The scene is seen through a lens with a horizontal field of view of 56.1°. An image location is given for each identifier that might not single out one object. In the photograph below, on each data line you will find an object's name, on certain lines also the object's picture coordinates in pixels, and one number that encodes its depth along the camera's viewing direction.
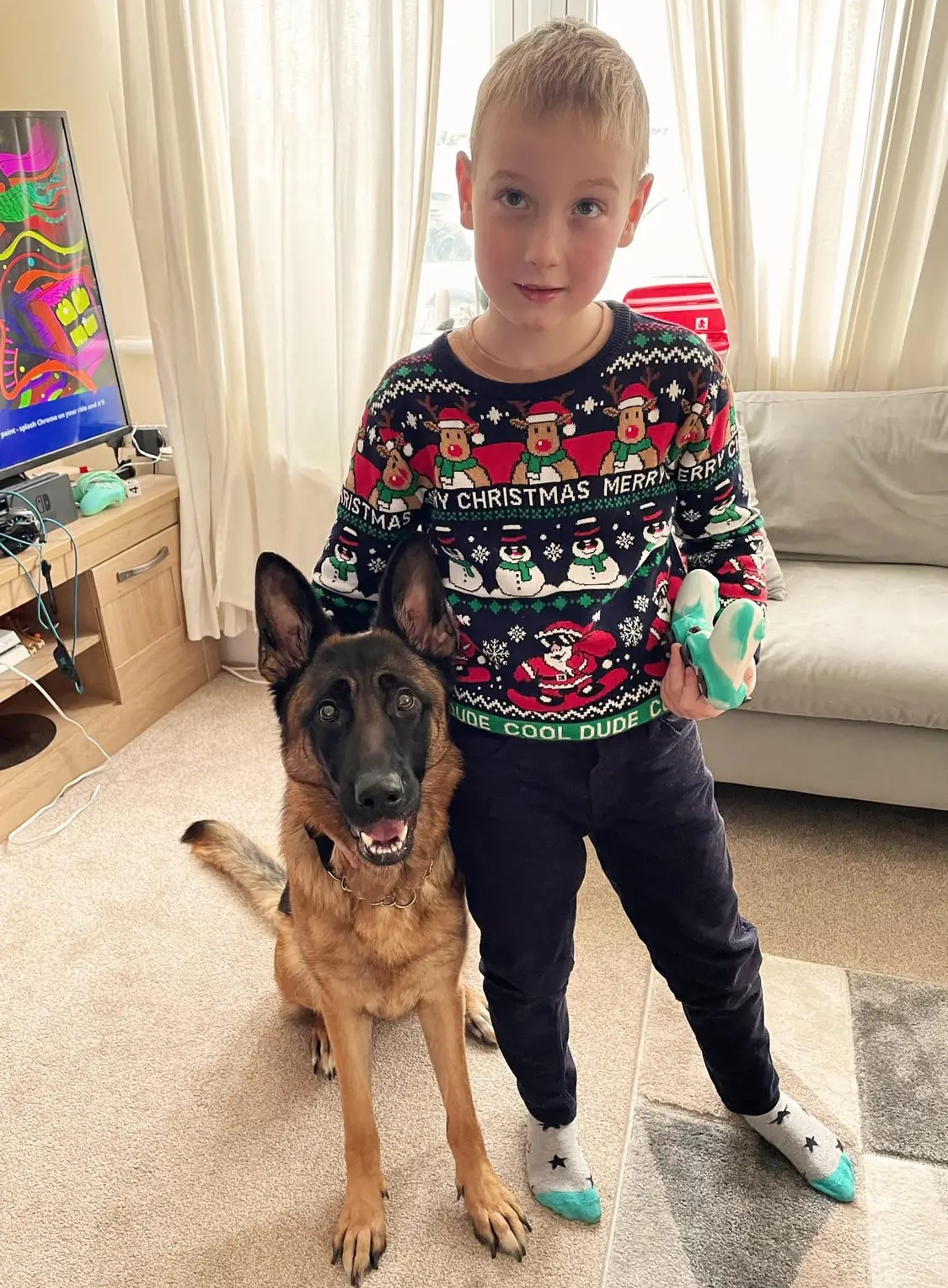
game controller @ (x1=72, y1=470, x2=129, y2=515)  2.59
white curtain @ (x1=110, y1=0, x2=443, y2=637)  2.36
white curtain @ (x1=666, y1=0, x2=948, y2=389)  2.27
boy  0.93
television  2.28
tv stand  2.39
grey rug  1.29
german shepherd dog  1.09
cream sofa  2.00
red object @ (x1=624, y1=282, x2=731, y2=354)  2.79
